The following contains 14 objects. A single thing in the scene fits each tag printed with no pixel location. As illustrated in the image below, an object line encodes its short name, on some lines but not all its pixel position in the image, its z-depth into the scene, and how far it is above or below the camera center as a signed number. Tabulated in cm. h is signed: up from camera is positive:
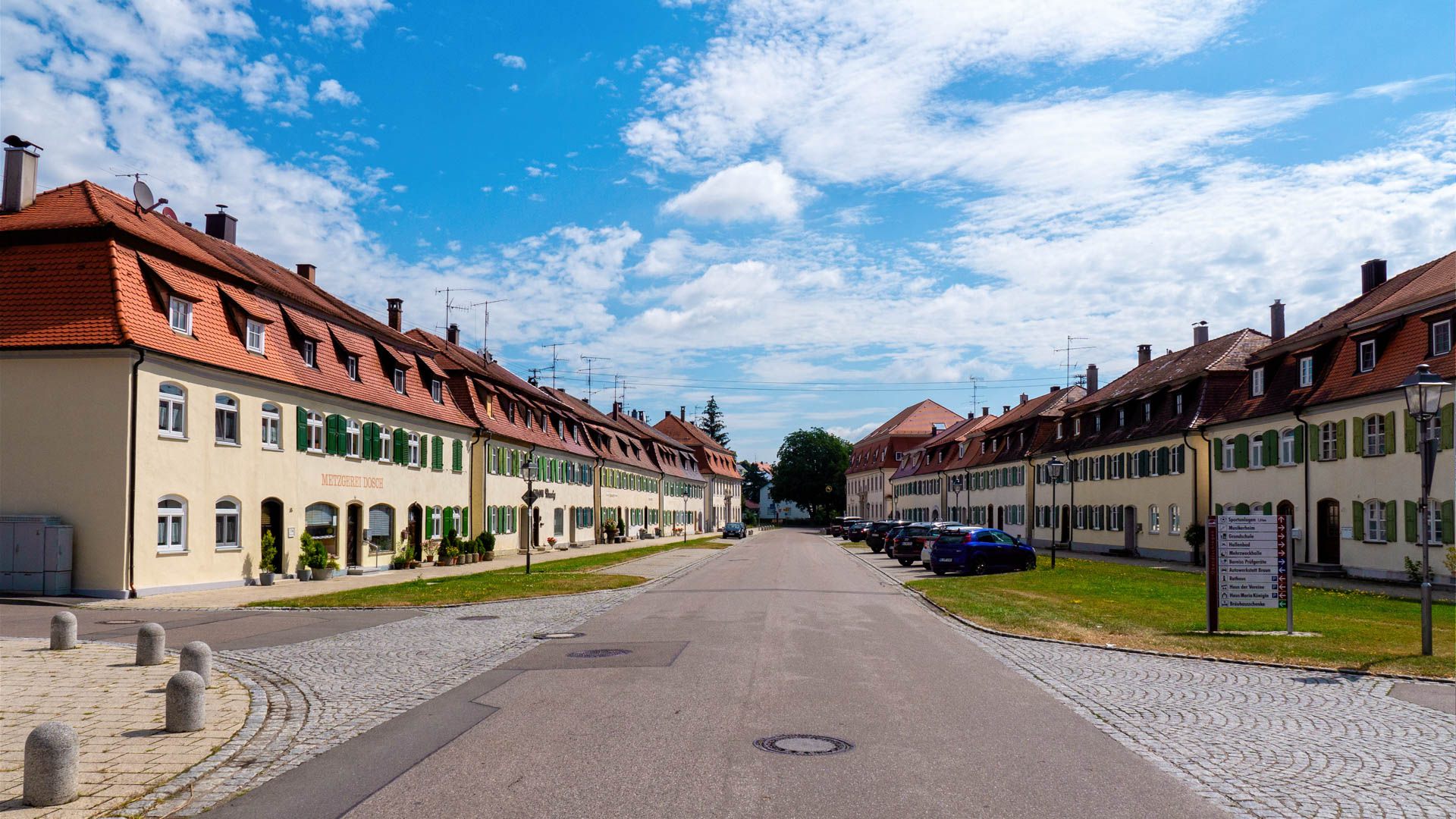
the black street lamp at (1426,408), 1381 +53
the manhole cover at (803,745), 798 -232
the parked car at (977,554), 3322 -337
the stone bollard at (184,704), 863 -210
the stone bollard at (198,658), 1055 -210
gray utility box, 2189 -218
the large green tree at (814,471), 14175 -289
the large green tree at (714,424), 15825 +400
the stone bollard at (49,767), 645 -197
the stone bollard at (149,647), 1261 -237
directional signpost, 1614 -182
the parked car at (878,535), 5497 -459
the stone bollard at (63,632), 1384 -240
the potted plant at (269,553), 2761 -270
